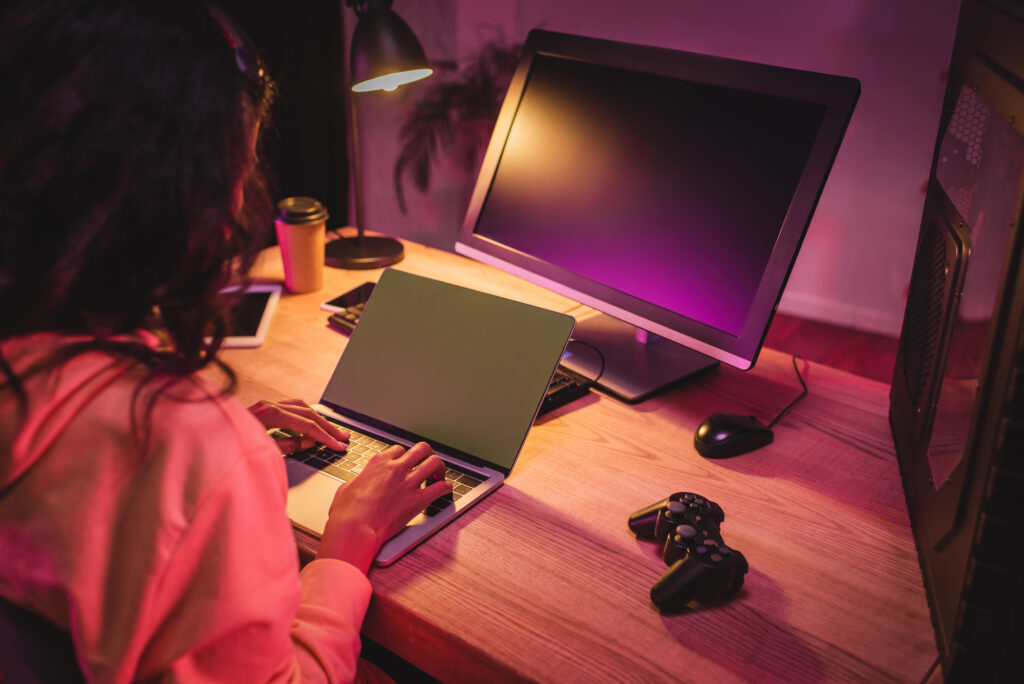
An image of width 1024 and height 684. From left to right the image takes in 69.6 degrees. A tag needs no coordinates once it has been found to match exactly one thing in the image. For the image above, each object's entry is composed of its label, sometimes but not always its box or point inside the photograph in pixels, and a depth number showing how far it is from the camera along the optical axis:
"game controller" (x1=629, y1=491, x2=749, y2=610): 0.69
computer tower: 0.56
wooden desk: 0.66
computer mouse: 0.94
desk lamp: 1.32
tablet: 1.19
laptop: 0.88
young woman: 0.49
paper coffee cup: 1.34
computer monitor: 0.93
